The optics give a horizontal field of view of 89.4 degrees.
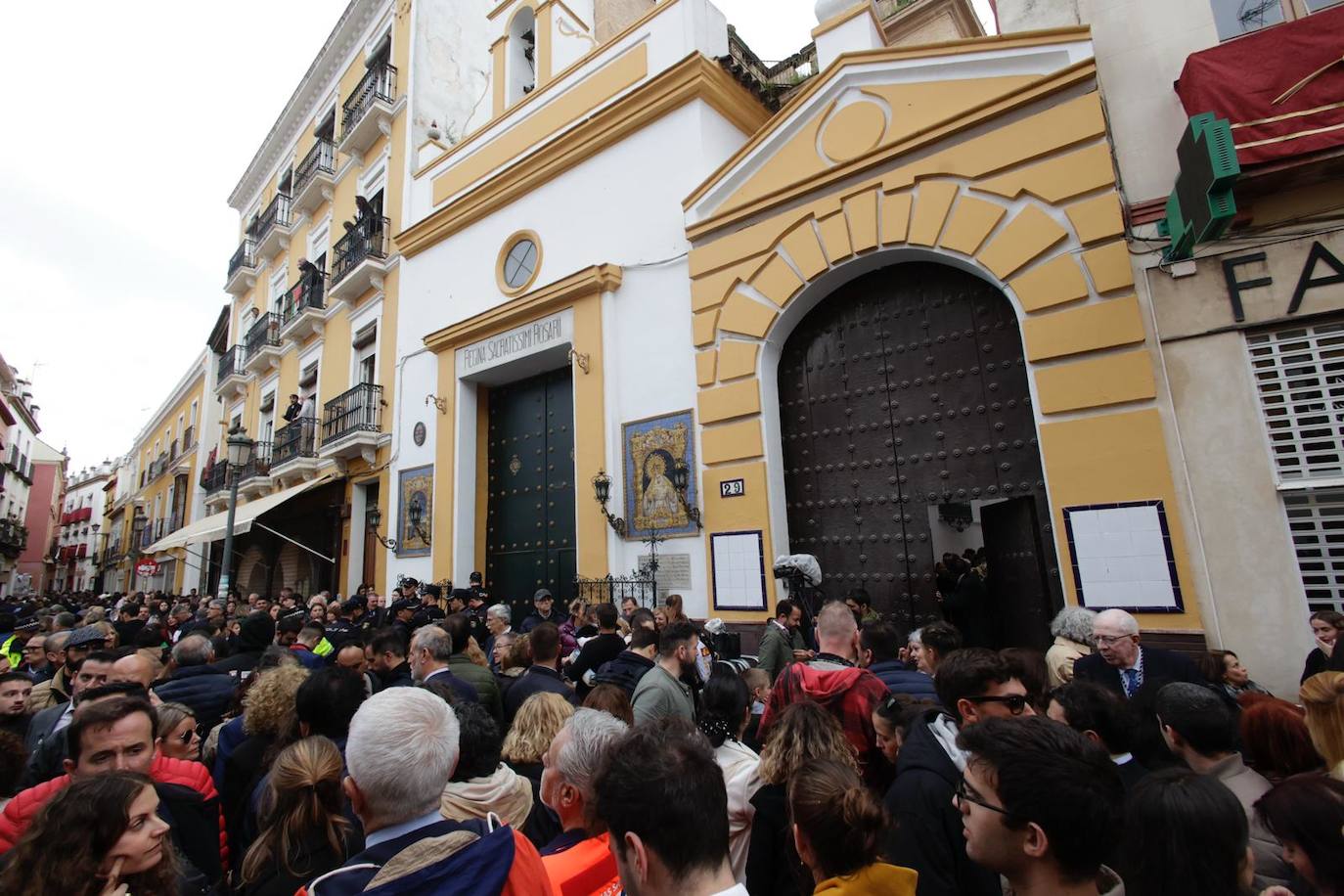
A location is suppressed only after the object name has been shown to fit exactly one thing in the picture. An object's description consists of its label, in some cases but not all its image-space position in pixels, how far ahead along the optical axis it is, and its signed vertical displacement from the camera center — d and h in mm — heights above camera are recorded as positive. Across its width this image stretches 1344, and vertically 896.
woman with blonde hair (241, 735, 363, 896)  1969 -719
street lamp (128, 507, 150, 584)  30819 +2984
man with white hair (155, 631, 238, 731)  3803 -565
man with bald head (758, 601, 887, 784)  2971 -630
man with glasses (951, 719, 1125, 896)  1575 -623
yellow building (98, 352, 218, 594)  25438 +4474
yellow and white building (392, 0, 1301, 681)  5898 +2590
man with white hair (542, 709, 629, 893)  1861 -674
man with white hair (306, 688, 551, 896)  1455 -591
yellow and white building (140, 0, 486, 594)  14406 +6594
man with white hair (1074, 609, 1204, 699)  3701 -672
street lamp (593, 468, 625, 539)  8836 +947
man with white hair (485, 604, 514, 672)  6426 -445
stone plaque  8258 -119
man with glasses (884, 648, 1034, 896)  2033 -731
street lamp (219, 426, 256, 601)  11648 +2191
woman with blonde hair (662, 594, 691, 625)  6594 -440
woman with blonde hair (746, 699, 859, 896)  2252 -801
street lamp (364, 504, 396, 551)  12828 +1139
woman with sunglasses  2822 -584
